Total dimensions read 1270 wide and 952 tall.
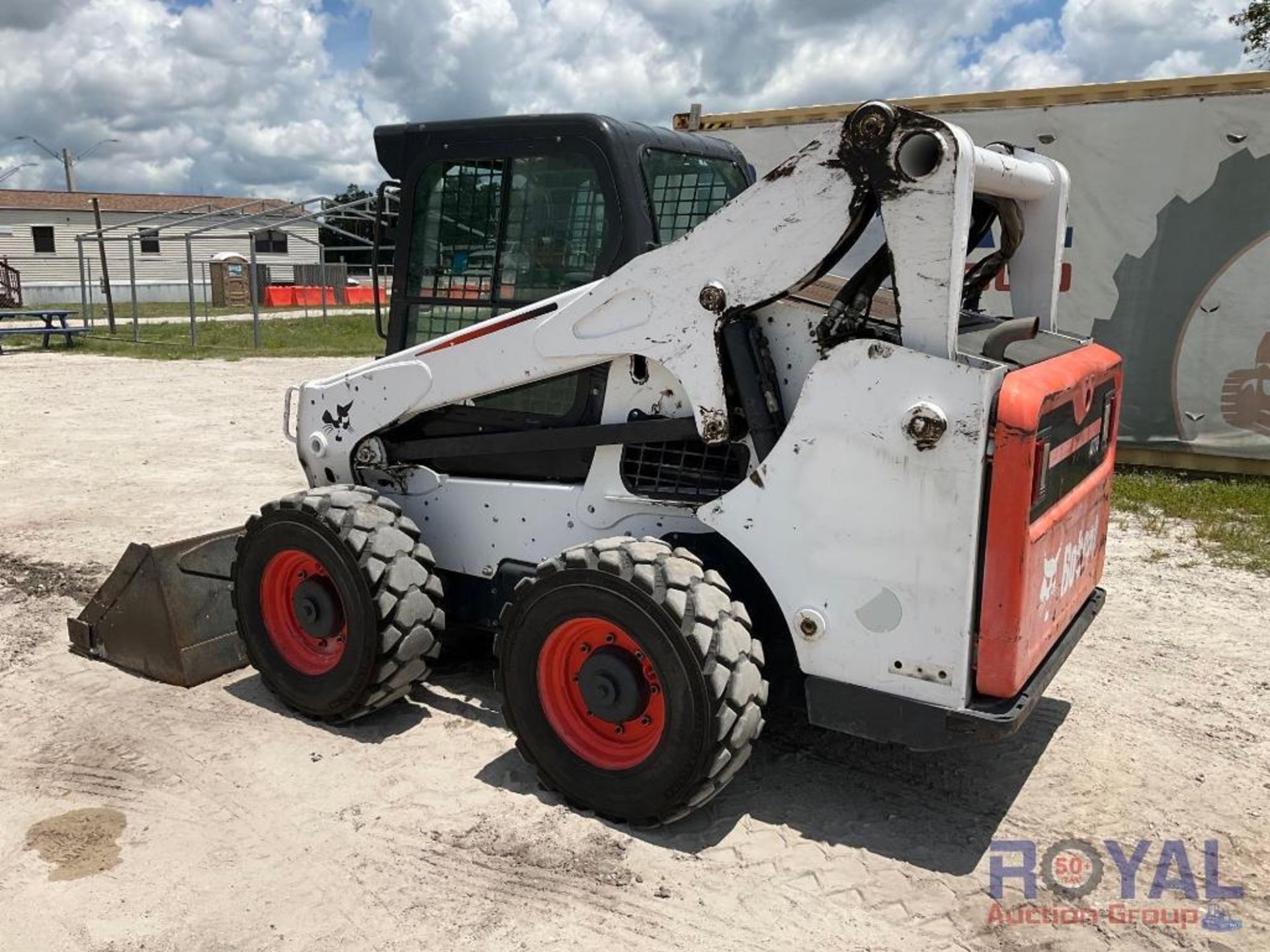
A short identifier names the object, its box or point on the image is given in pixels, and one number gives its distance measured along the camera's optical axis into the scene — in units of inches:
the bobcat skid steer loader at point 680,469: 121.7
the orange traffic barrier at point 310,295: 1556.3
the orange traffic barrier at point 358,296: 1615.4
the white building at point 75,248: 1708.9
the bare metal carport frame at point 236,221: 717.3
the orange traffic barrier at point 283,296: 1562.5
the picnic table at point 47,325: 810.8
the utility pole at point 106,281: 922.9
